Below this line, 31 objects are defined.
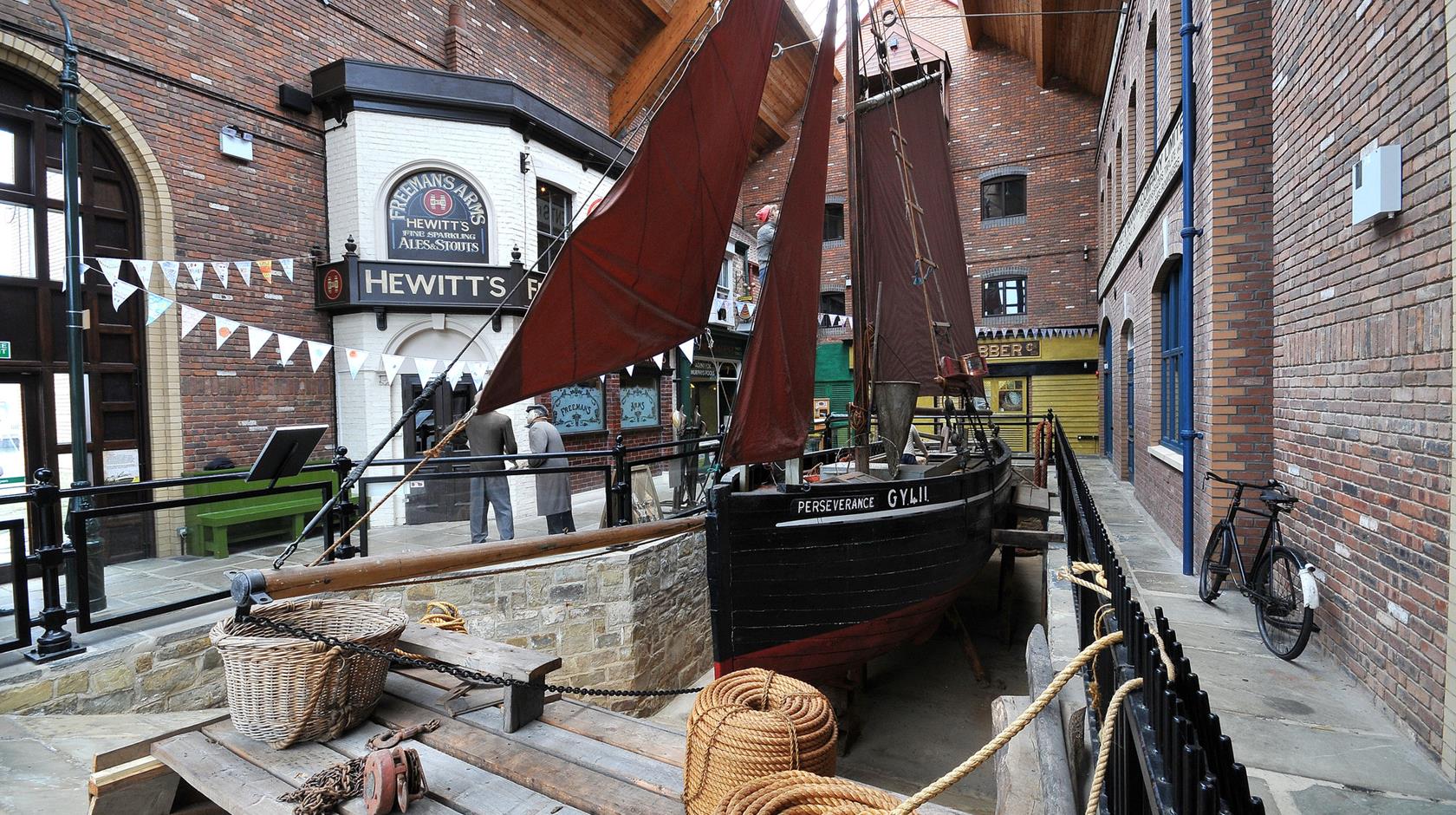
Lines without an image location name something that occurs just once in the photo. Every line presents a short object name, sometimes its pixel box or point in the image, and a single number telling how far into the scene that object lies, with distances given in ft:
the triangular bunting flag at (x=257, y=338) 24.85
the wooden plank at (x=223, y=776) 7.57
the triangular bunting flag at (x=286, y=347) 25.52
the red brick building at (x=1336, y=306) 9.24
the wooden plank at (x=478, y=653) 9.64
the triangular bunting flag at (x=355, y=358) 27.45
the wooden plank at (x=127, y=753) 8.66
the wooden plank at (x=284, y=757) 8.18
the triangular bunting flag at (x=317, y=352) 26.37
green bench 22.03
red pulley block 7.20
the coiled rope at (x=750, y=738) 6.86
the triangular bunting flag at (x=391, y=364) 28.07
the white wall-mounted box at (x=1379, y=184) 10.03
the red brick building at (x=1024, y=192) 62.18
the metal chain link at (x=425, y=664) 8.46
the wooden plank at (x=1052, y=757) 6.79
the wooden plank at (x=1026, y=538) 24.40
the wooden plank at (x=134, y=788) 8.29
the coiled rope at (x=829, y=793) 5.41
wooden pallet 7.60
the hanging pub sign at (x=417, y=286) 28.76
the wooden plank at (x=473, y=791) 7.55
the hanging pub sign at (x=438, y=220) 29.89
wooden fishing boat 17.04
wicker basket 8.38
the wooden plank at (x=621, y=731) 8.66
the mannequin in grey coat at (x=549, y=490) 24.38
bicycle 12.40
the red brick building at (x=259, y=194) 22.00
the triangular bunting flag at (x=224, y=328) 24.29
